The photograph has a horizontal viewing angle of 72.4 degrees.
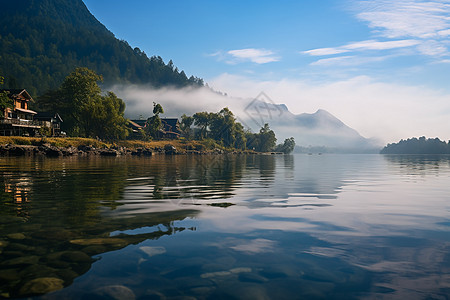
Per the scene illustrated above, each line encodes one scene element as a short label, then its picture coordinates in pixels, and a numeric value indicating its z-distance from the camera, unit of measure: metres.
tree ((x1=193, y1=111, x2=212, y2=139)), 152.38
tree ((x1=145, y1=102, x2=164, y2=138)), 120.00
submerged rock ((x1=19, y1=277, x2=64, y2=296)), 4.20
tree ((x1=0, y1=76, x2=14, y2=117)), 46.78
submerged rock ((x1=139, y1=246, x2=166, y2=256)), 5.74
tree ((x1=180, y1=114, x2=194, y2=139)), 151.75
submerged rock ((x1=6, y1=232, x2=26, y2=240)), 6.60
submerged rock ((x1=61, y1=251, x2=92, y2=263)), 5.39
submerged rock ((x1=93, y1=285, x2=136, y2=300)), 4.12
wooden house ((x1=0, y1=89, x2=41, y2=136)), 66.88
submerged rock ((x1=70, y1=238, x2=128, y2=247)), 6.26
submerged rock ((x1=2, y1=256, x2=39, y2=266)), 5.18
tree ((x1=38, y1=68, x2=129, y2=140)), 84.25
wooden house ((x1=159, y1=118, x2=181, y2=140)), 160.88
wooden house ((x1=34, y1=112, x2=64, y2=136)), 83.94
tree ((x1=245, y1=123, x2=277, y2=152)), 196.50
